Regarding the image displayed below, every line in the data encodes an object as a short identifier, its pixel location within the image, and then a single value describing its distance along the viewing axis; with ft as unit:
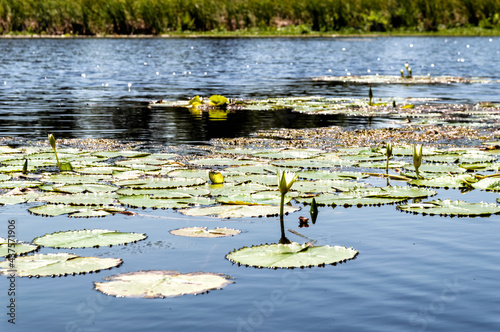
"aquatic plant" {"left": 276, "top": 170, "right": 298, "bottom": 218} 28.71
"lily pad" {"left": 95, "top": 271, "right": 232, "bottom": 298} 22.44
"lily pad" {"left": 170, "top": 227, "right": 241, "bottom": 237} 29.33
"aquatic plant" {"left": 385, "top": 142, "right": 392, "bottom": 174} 38.80
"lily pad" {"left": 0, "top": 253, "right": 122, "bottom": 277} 24.42
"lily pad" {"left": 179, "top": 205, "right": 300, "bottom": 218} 32.13
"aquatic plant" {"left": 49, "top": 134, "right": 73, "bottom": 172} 41.54
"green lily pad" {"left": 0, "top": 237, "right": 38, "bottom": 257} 26.58
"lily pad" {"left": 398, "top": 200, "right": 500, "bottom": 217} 32.48
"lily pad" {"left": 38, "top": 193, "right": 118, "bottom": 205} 34.15
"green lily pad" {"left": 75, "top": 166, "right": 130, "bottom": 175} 41.20
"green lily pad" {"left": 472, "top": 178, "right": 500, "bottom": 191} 38.01
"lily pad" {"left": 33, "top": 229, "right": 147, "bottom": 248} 27.47
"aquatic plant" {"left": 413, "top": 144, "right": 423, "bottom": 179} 37.50
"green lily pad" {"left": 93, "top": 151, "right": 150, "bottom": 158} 46.50
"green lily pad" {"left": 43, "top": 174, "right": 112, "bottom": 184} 38.65
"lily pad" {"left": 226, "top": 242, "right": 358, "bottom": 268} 25.39
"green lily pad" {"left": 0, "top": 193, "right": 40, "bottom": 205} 34.52
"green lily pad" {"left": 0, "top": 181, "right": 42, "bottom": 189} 37.53
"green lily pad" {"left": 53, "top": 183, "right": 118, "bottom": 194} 36.56
